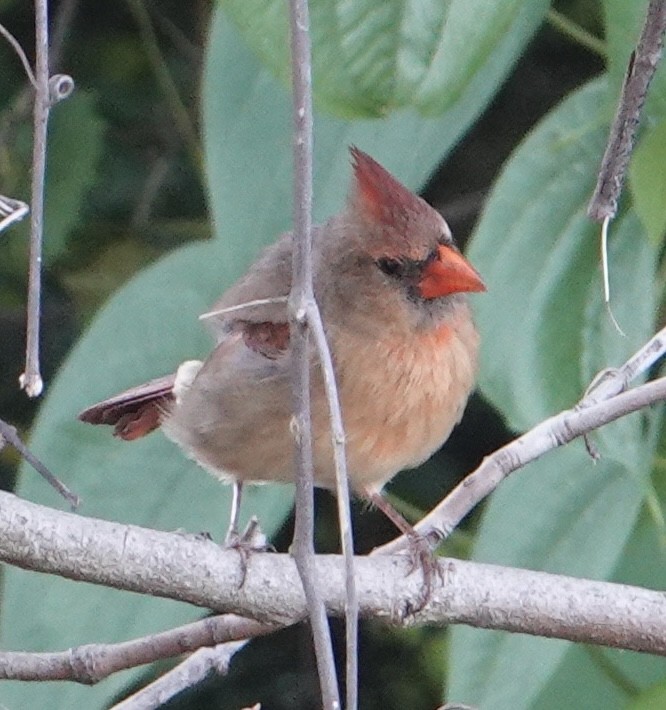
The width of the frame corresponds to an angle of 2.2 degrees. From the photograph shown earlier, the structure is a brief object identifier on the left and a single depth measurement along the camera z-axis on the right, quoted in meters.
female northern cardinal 4.80
